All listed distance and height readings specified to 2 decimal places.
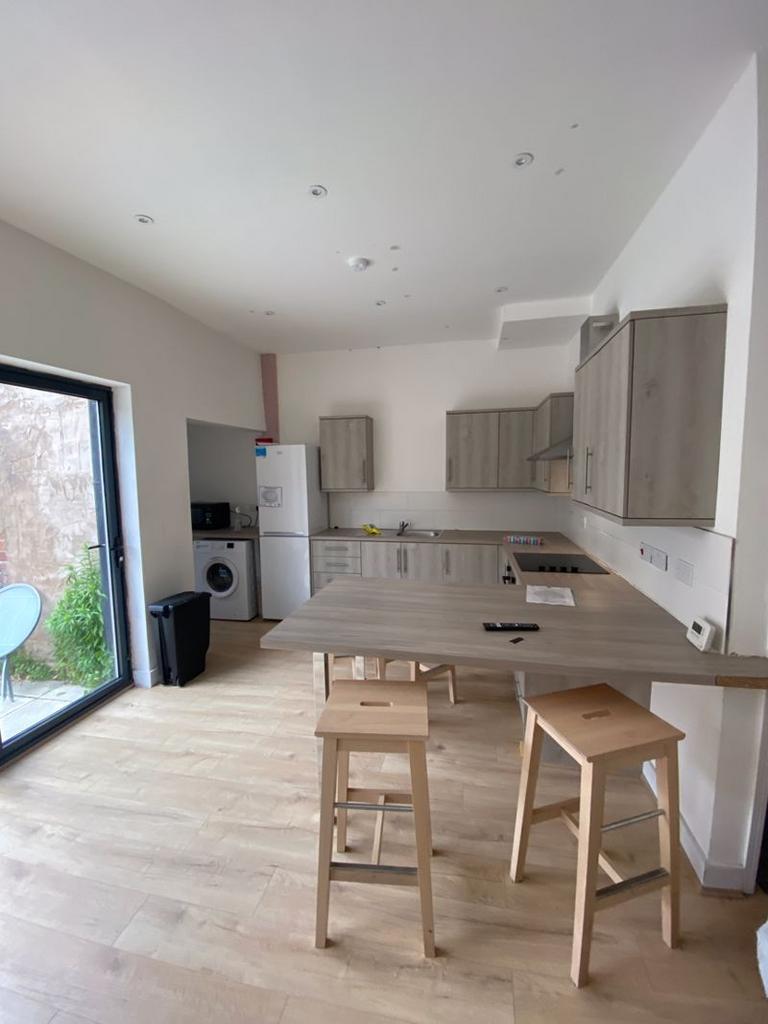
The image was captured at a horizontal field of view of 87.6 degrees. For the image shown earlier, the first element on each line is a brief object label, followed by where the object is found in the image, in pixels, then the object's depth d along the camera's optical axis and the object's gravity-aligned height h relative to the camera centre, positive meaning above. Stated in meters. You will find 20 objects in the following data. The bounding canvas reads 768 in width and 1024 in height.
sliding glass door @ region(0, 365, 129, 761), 2.32 -0.49
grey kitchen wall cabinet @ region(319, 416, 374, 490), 4.27 +0.29
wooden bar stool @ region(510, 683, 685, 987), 1.21 -1.00
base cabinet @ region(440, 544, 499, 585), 3.79 -0.83
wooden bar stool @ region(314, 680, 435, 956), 1.26 -0.96
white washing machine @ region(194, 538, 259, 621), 4.26 -1.03
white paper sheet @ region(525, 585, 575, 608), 1.97 -0.61
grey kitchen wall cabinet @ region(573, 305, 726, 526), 1.47 +0.23
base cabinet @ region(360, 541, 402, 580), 4.03 -0.82
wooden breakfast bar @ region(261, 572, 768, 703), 1.35 -0.63
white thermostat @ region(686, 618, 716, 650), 1.43 -0.59
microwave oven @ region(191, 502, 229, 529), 4.59 -0.40
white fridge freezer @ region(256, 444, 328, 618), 4.11 -0.43
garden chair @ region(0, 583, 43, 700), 2.33 -0.81
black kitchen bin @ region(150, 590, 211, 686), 2.96 -1.17
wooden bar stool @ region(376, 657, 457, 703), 2.67 -1.31
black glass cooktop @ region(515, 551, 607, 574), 2.84 -0.66
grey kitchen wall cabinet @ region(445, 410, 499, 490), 3.97 +0.26
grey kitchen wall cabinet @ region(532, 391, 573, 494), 3.12 +0.35
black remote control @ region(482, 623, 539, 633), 1.65 -0.63
